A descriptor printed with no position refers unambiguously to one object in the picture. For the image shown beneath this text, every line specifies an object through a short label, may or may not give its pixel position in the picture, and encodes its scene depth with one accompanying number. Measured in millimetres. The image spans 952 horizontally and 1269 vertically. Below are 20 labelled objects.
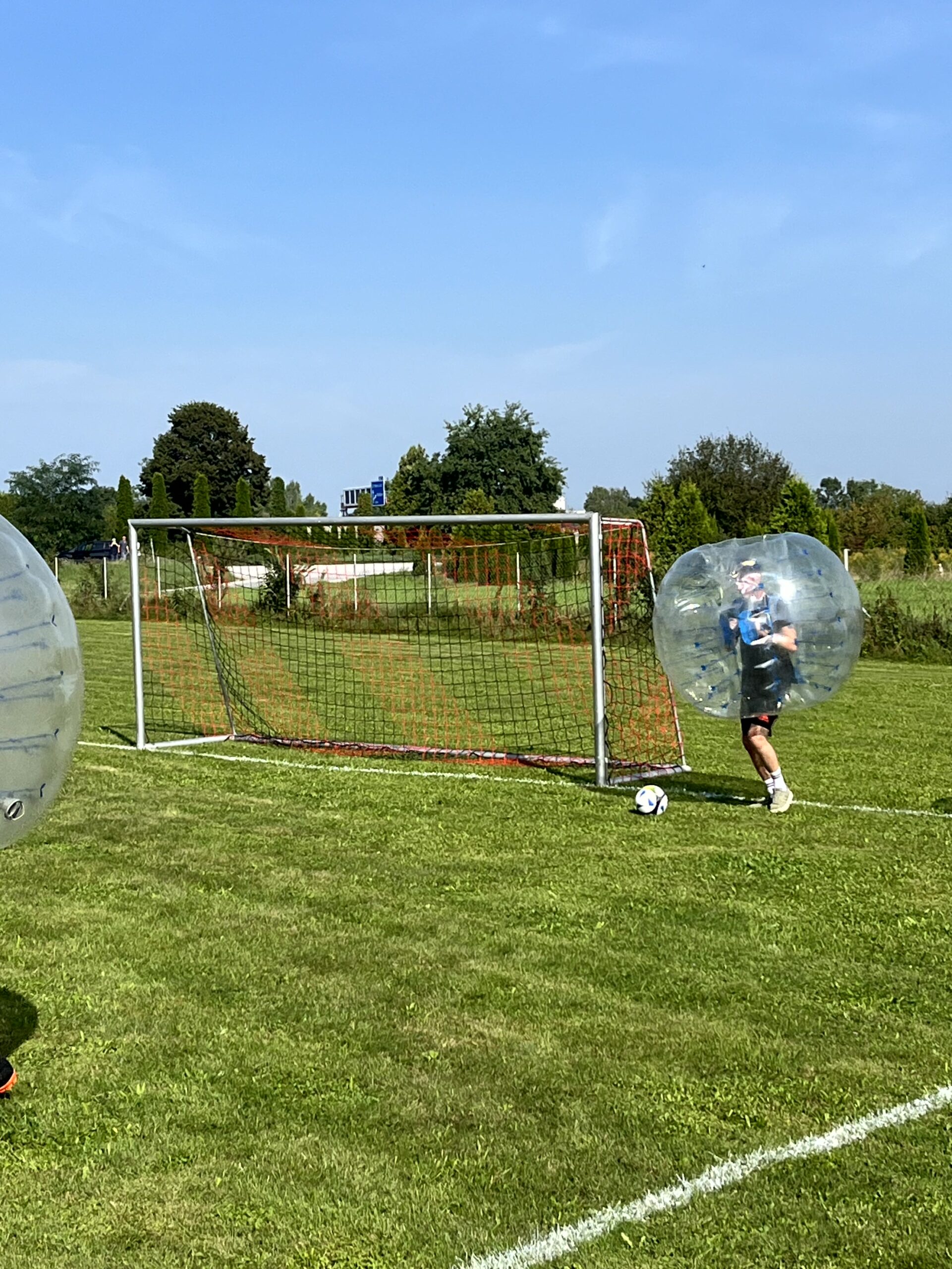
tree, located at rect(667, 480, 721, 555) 34312
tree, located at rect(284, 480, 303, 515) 148600
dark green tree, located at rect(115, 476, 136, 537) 73125
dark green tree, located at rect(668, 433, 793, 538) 55188
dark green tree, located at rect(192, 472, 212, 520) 76375
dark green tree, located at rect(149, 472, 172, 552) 75250
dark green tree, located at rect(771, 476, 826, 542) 36000
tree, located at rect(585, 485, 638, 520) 107500
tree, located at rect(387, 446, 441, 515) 80812
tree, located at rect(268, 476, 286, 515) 83750
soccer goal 13086
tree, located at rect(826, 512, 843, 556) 38469
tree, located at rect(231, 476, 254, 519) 66625
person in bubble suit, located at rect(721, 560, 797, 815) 8734
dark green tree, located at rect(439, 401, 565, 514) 79375
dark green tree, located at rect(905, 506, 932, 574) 43562
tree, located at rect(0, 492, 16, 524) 53969
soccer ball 9781
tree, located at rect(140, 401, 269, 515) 91750
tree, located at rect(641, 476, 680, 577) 34438
